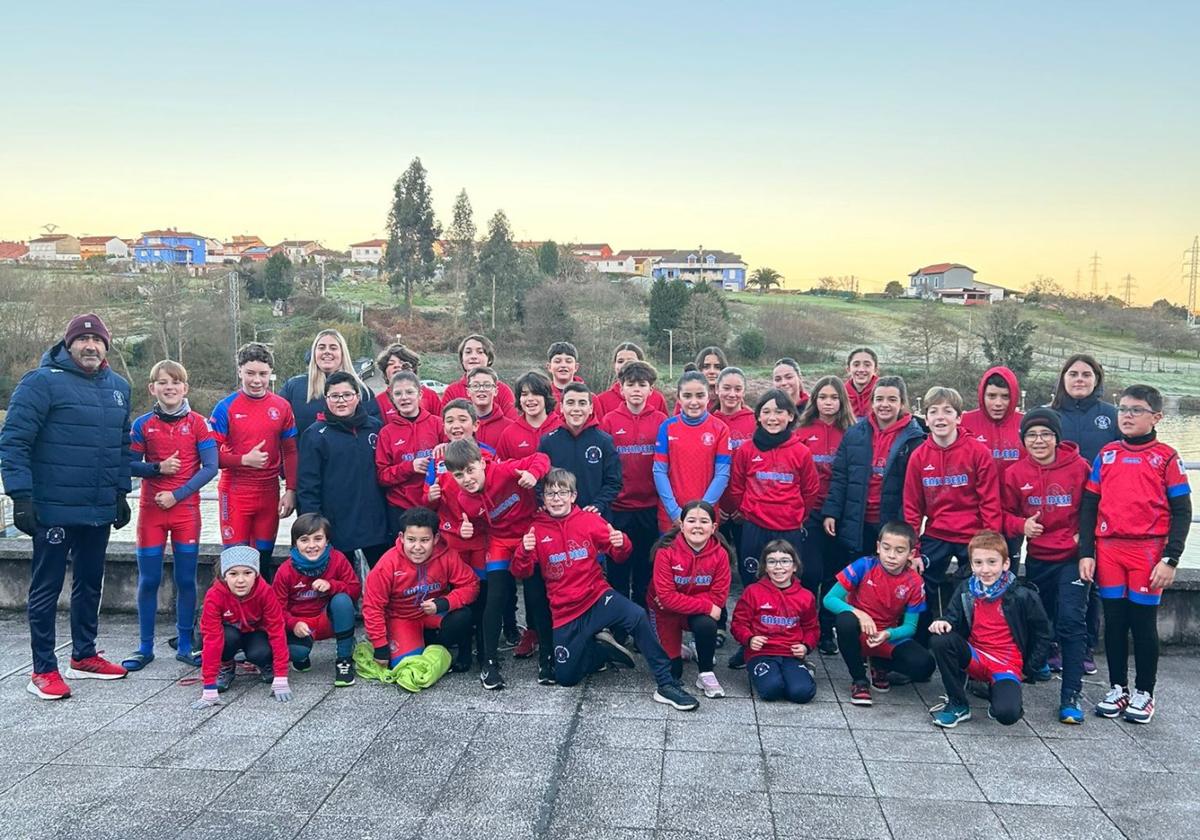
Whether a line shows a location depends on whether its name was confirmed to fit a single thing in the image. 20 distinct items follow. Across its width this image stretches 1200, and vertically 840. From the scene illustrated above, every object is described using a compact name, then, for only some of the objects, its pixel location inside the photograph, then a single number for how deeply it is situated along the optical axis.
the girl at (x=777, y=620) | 4.61
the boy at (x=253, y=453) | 5.21
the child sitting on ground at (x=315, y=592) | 4.78
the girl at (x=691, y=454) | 5.14
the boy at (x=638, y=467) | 5.39
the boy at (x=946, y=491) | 4.79
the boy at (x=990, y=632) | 4.27
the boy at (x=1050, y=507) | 4.62
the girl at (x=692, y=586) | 4.66
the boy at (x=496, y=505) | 4.77
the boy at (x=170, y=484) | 5.03
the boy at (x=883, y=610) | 4.52
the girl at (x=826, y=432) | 5.41
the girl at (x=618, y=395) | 5.80
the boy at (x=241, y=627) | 4.47
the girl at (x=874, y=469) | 5.06
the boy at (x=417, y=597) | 4.75
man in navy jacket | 4.51
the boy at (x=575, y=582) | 4.64
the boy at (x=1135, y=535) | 4.30
